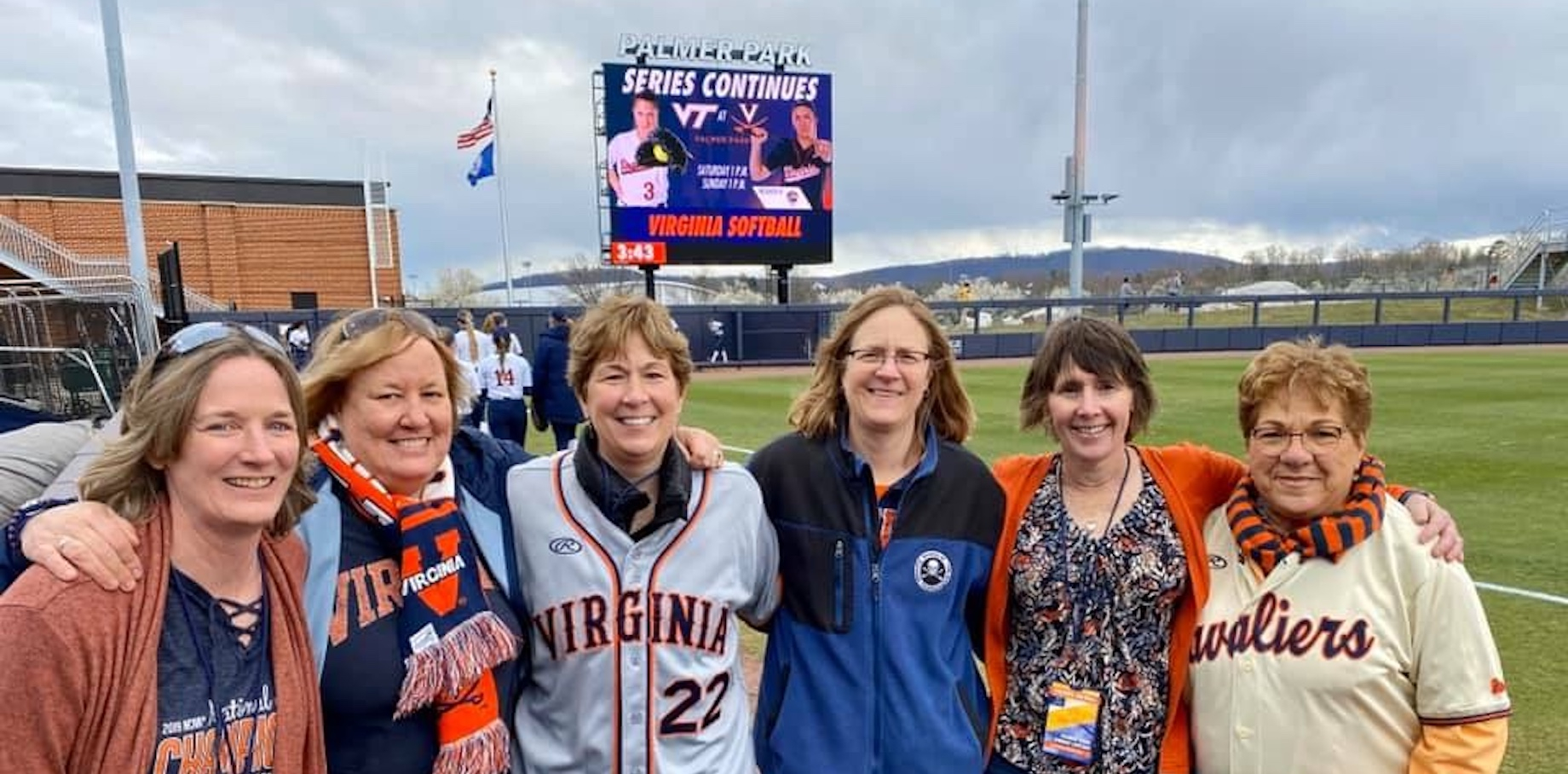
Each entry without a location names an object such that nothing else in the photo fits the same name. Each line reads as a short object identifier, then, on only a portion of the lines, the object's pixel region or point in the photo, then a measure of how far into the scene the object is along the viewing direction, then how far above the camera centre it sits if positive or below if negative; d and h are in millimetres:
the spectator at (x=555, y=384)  9867 -995
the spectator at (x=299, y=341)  19388 -856
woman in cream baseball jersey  1981 -808
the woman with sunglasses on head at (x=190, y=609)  1430 -535
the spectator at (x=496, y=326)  11414 -368
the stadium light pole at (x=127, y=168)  12508 +2130
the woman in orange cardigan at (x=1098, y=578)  2268 -774
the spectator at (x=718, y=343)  28750 -1608
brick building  36688 +3307
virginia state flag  29453 +4420
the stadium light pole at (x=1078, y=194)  29375 +3207
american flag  29734 +5567
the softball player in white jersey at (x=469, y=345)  11266 -607
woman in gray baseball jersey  2148 -720
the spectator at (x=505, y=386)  10578 -1054
